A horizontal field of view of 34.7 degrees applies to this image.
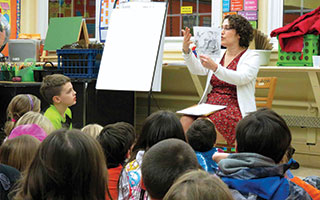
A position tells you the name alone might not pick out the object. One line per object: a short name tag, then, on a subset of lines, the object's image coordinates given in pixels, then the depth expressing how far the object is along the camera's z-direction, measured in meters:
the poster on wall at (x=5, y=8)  6.21
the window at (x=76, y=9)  6.21
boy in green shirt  3.57
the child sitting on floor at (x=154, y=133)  2.18
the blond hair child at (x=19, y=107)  3.32
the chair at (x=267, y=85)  4.01
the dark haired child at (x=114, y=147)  2.26
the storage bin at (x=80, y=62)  4.74
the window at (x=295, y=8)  4.82
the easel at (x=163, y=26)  4.50
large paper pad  4.45
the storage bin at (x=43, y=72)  4.82
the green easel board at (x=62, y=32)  5.59
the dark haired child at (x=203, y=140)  2.61
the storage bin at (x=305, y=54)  4.22
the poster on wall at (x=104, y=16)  5.93
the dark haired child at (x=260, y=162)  1.64
